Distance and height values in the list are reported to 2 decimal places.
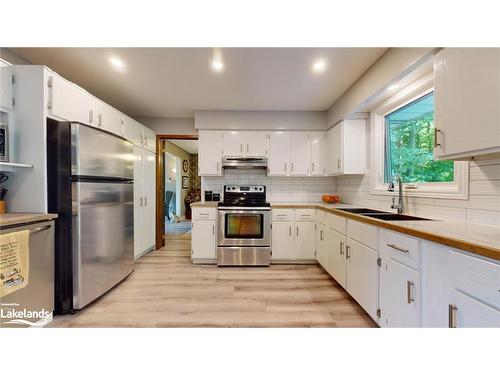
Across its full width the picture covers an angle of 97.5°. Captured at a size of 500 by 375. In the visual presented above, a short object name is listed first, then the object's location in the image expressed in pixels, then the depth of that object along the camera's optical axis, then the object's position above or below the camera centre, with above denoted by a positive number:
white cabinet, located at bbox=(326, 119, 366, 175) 3.01 +0.57
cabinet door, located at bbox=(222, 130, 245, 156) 3.56 +0.72
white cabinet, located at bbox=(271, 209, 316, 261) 3.26 -0.73
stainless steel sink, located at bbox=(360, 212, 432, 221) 1.92 -0.27
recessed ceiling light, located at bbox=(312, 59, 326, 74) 2.18 +1.25
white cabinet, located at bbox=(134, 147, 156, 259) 3.24 -0.21
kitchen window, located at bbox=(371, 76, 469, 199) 1.80 +0.41
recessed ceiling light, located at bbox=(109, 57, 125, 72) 2.14 +1.25
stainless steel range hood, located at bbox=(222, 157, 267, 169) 3.51 +0.41
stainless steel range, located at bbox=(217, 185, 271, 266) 3.18 -0.69
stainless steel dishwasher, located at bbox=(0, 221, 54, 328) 1.48 -0.69
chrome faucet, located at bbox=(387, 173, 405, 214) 2.12 -0.14
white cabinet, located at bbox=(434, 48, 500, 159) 1.10 +0.48
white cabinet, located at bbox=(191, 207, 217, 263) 3.22 -0.70
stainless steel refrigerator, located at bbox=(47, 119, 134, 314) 1.87 -0.19
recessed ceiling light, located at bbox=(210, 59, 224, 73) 2.16 +1.24
